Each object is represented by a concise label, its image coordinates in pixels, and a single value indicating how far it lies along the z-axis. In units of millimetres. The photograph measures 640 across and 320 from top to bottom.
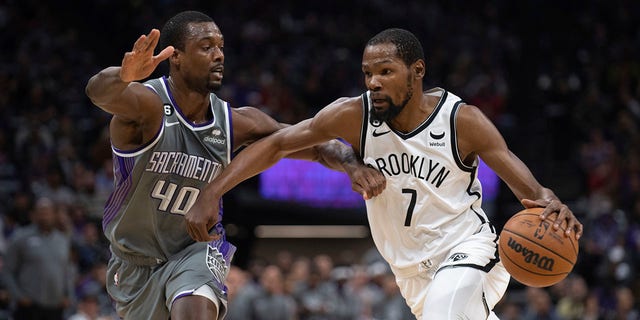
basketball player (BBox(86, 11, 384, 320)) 10219
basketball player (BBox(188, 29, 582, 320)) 10281
